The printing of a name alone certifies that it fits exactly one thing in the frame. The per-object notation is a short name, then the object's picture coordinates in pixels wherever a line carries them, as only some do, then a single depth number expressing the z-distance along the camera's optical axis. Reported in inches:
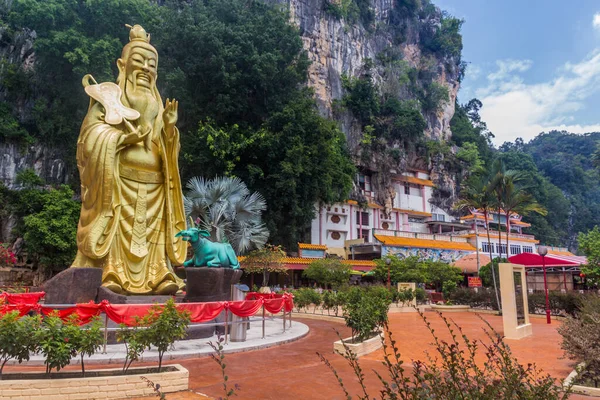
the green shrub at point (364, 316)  319.0
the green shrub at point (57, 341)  180.7
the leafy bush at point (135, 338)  200.7
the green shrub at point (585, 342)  223.3
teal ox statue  380.5
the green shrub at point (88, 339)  186.2
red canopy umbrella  697.0
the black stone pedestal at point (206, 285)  371.9
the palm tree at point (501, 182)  702.5
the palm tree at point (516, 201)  698.8
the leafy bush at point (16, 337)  179.2
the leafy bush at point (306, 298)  675.8
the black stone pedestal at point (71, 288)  335.0
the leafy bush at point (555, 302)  606.1
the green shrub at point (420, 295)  773.9
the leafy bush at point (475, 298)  748.6
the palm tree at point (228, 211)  884.6
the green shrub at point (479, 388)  92.7
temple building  1358.3
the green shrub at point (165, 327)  207.3
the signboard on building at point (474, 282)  921.8
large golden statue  381.4
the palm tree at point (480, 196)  741.3
